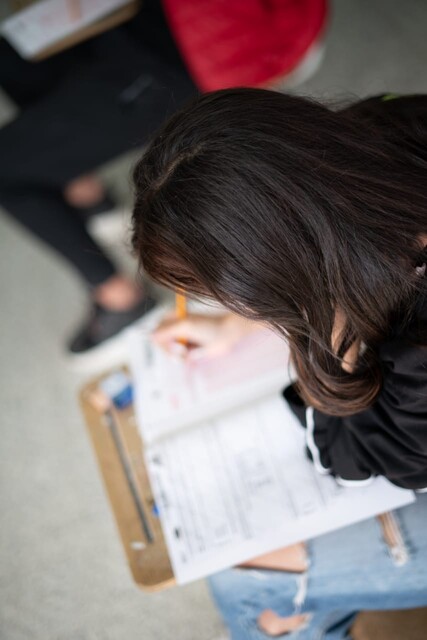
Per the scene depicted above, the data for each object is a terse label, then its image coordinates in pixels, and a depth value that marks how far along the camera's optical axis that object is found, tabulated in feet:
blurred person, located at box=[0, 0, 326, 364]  2.78
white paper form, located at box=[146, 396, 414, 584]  2.20
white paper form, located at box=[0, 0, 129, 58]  3.22
